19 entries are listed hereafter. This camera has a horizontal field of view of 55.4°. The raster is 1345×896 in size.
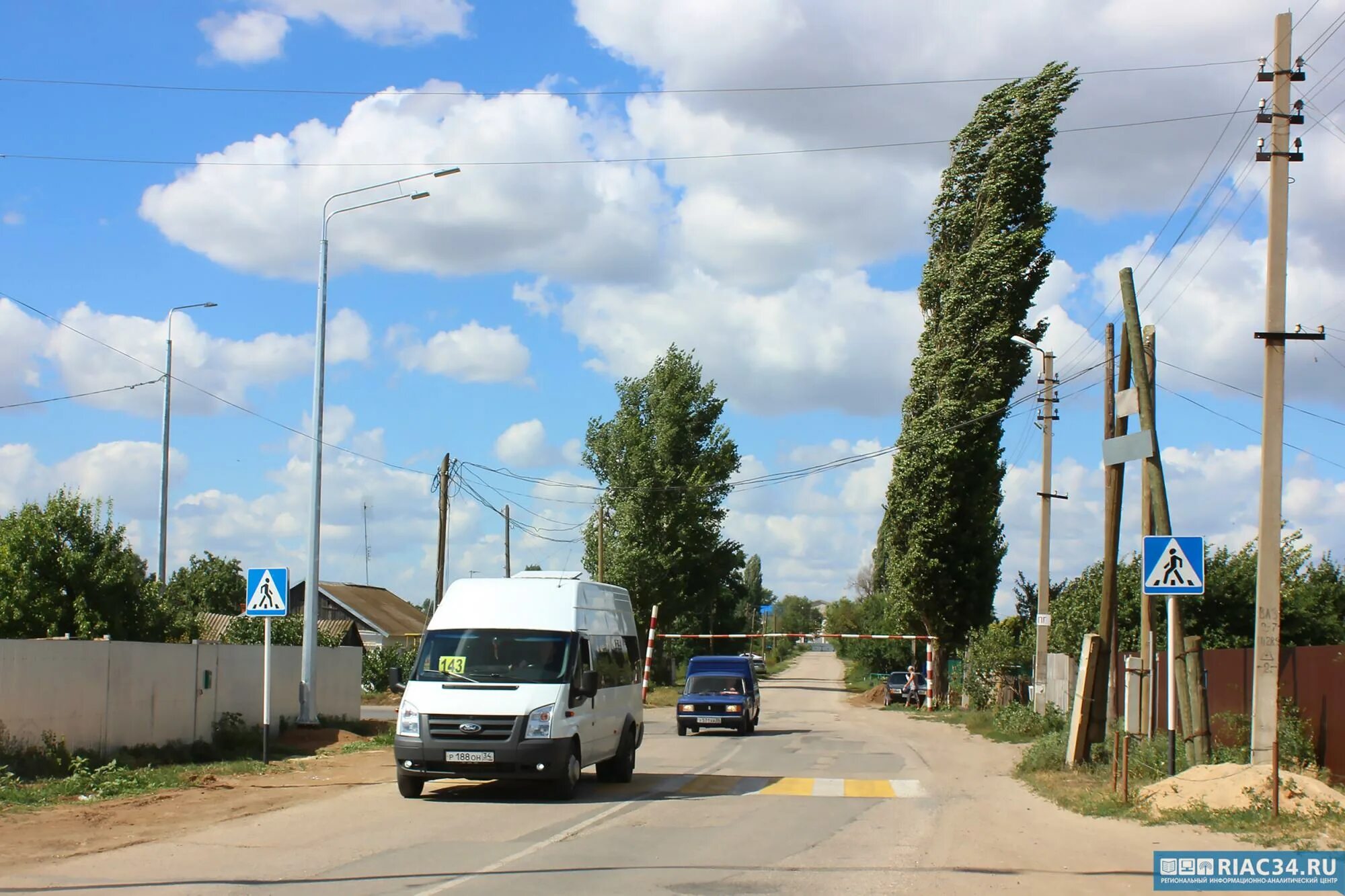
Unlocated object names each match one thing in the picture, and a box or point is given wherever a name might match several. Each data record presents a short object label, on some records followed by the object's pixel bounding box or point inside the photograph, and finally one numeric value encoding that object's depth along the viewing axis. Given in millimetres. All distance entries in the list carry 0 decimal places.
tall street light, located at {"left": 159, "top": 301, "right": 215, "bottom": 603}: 31656
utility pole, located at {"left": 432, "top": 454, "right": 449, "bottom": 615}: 36438
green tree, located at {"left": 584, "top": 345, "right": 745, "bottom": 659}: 58812
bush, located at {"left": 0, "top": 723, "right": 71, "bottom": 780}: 16328
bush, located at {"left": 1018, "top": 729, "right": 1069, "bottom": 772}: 19672
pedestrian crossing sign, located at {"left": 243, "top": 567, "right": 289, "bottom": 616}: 18406
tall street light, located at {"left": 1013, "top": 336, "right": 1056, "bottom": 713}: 31203
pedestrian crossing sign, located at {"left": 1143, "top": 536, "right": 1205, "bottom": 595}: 14359
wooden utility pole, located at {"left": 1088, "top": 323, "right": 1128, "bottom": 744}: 18984
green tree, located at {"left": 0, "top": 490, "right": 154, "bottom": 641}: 29406
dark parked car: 49281
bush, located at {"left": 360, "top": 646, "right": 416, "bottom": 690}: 45462
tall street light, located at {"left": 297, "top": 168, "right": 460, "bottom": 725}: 23656
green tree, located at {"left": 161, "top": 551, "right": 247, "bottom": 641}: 64125
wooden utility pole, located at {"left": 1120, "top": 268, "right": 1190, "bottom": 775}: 16594
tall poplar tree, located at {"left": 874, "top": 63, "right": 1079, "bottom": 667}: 41062
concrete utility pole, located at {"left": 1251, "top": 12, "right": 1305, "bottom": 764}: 14727
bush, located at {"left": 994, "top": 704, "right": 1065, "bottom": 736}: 27359
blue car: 29844
